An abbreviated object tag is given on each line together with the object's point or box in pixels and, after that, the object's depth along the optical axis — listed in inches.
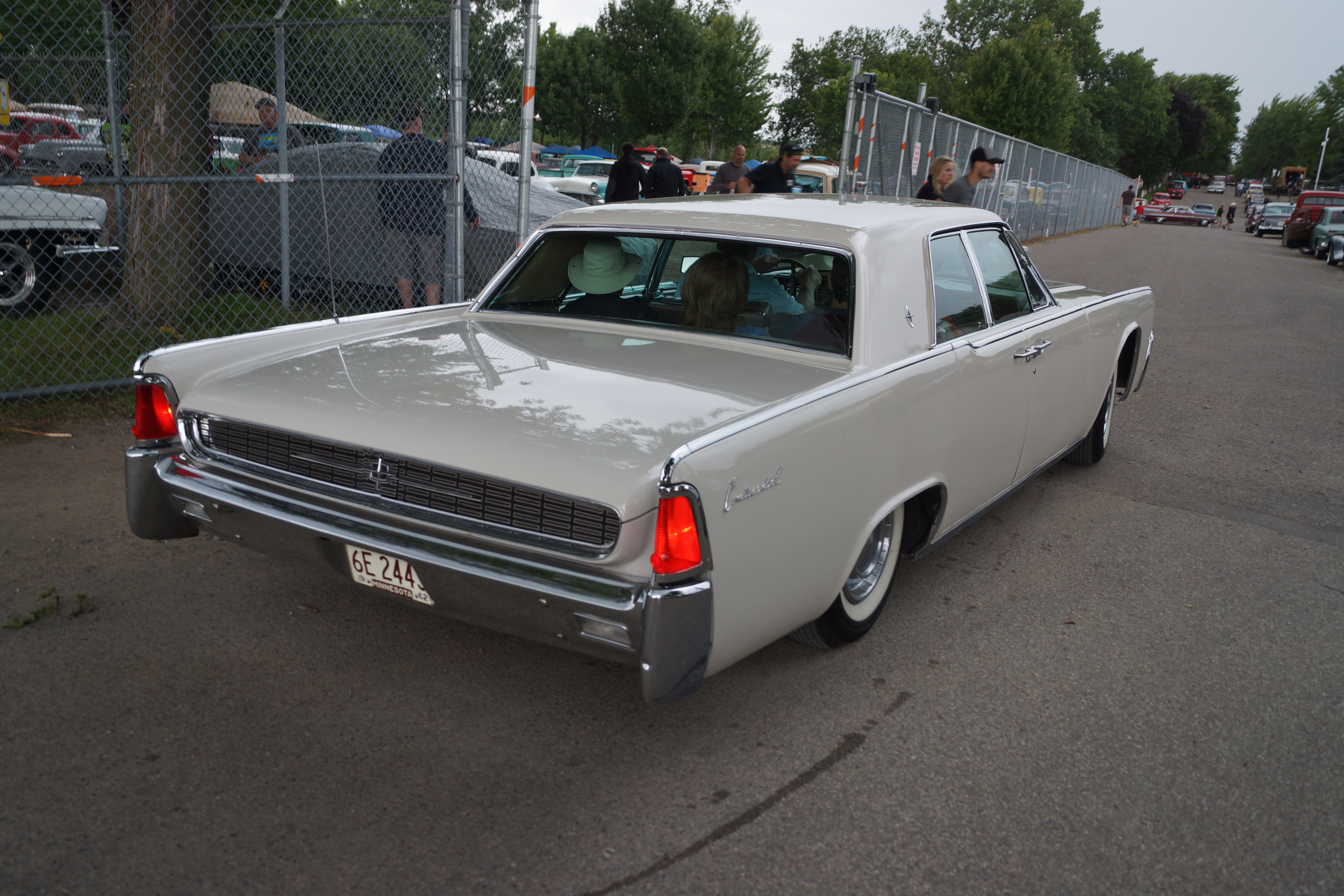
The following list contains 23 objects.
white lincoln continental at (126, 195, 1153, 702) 94.4
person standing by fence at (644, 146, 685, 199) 430.6
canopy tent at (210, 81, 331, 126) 317.1
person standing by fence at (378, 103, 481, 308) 279.6
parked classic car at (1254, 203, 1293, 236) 1695.4
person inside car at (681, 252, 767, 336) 143.1
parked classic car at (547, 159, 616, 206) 844.6
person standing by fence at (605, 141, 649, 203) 417.4
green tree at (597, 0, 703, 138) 1797.5
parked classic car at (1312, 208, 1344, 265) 1010.6
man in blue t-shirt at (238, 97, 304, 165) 321.7
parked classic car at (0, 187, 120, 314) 293.6
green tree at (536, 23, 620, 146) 2160.4
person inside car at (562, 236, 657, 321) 153.9
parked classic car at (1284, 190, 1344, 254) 1189.7
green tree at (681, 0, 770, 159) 2186.3
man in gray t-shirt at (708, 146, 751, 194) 432.8
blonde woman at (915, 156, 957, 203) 316.8
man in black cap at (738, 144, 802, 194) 371.9
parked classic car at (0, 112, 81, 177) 301.9
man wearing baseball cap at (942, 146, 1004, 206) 315.9
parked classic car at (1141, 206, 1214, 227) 2135.8
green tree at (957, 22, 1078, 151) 1969.7
